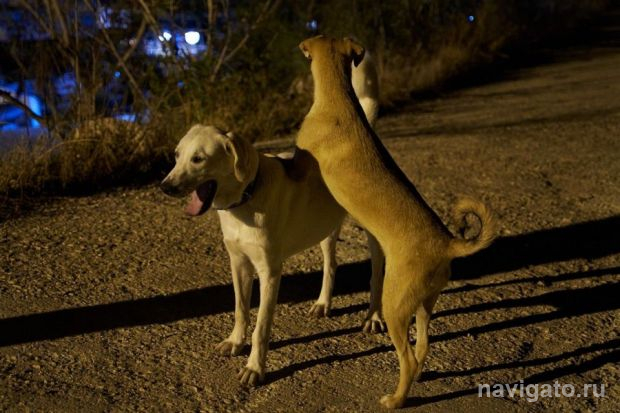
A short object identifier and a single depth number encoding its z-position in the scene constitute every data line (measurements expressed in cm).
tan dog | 354
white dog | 370
